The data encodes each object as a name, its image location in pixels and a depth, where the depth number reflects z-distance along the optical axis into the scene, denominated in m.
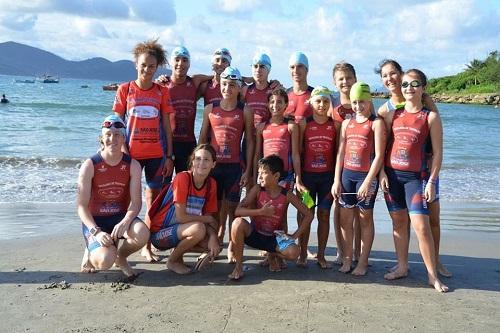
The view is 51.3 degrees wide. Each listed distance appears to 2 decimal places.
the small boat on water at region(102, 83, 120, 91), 73.06
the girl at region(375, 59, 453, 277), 5.45
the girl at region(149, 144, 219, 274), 5.29
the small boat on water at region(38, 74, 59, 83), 106.13
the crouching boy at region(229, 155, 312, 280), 5.25
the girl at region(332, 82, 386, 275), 5.27
